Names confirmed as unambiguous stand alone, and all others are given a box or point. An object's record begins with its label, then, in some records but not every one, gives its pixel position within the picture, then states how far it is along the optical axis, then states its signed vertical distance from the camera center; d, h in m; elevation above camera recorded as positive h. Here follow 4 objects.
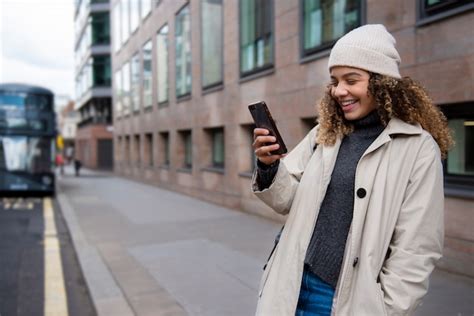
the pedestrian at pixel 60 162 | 31.16 -1.04
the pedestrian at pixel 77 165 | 31.48 -1.27
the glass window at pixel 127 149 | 28.92 -0.19
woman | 1.71 -0.20
